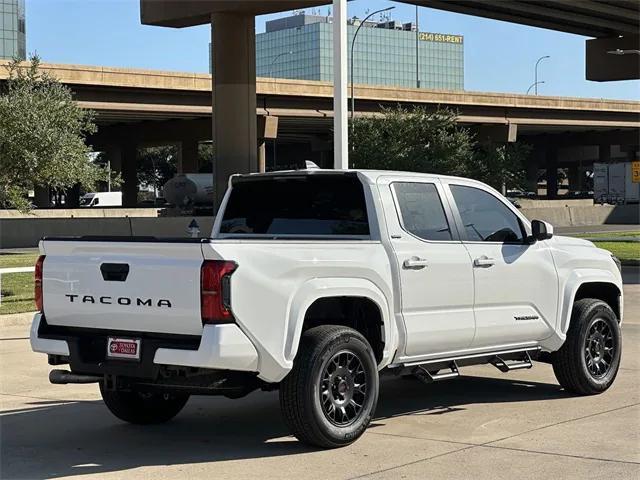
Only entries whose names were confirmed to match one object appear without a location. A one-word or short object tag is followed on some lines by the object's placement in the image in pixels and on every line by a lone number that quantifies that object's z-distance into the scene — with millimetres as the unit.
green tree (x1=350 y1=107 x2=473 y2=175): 48869
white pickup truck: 6605
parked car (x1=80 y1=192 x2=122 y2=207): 95375
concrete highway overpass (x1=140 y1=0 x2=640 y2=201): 32594
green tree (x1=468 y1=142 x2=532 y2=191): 52781
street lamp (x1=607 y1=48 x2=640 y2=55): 37562
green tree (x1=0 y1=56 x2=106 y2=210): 23391
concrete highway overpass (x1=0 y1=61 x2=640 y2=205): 53469
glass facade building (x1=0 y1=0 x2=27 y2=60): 137250
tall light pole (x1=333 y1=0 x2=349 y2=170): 15305
